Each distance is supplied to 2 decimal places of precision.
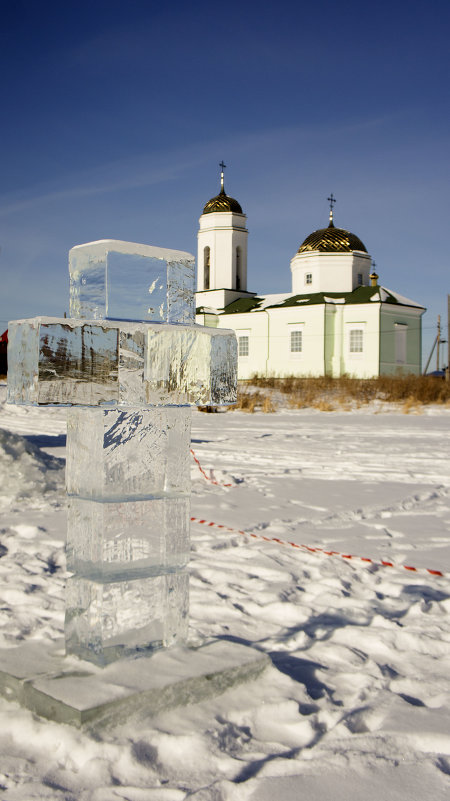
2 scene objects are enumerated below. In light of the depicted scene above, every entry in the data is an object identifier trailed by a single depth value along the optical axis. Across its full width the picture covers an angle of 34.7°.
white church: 37.34
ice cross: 2.60
